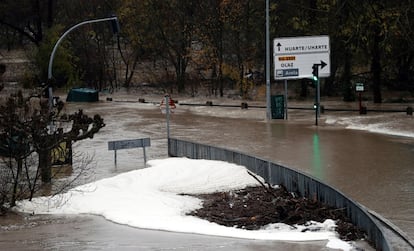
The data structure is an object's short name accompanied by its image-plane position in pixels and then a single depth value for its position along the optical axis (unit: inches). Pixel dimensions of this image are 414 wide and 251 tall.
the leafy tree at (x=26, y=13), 2647.6
